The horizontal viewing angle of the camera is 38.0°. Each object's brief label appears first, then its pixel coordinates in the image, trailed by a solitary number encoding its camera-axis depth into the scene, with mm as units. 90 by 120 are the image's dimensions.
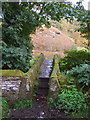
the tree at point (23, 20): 4056
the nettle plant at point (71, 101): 3180
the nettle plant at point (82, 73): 3711
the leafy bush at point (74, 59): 5783
